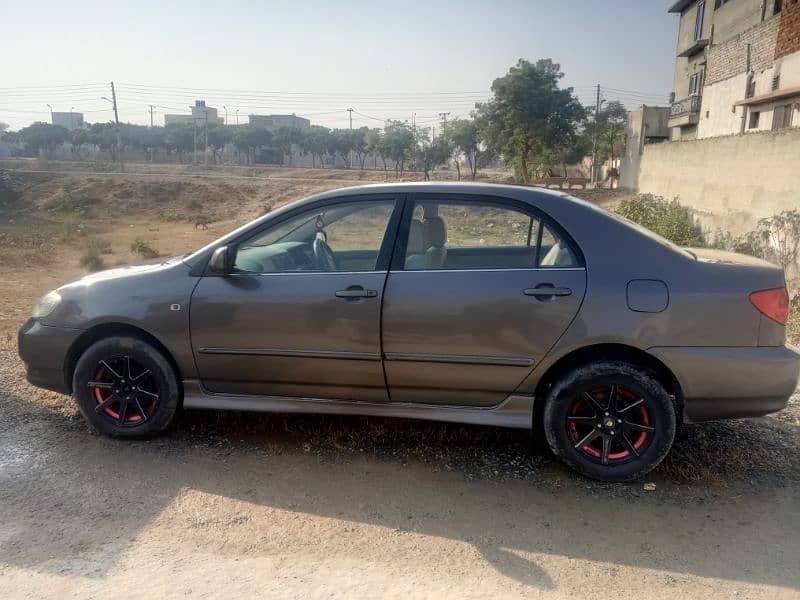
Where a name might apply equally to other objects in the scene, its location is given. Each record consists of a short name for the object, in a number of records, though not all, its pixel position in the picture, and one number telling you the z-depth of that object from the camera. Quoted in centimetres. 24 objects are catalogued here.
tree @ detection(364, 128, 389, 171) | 6025
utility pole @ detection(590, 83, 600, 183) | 4475
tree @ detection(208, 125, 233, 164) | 7588
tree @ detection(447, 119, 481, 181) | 5725
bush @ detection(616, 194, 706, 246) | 1316
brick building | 1898
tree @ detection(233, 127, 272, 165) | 7469
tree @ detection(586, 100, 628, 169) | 4684
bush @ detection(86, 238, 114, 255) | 1766
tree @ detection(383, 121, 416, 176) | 5906
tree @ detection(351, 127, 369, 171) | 7431
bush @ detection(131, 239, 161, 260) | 1645
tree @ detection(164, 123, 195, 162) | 7212
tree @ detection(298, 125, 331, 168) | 7444
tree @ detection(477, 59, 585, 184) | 3597
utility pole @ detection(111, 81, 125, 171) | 5680
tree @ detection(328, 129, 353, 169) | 7469
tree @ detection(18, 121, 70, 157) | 7212
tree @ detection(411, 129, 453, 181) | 5928
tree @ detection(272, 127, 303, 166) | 7412
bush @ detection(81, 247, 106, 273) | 1545
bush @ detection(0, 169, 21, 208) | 3269
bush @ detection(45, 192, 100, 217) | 3183
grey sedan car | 339
